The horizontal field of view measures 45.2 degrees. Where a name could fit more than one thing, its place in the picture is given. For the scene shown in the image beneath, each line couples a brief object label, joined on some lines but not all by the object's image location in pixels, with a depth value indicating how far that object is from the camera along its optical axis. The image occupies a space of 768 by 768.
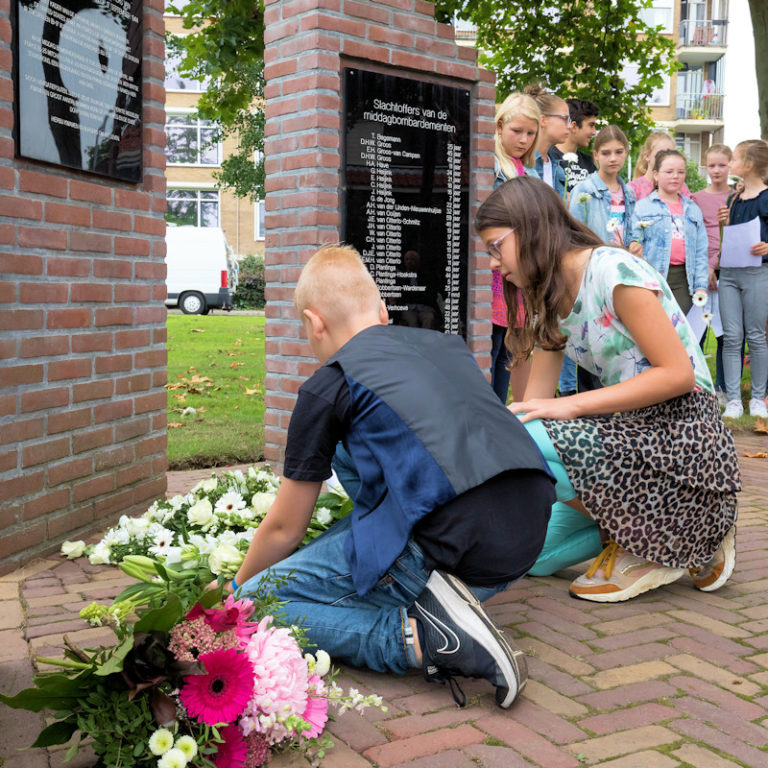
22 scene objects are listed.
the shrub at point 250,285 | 31.39
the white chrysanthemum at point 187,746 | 2.00
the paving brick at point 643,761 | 2.23
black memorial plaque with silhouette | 3.64
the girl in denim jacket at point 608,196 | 6.53
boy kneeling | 2.51
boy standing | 6.82
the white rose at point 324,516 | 3.53
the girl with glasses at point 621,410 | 3.28
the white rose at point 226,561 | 3.03
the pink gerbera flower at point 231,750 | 2.08
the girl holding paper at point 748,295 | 8.06
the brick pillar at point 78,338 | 3.65
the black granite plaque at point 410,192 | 4.86
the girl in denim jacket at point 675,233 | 7.35
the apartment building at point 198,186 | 38.09
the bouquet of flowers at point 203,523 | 3.39
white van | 27.86
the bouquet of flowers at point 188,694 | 2.02
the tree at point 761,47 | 11.50
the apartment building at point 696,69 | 46.47
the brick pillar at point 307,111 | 4.73
